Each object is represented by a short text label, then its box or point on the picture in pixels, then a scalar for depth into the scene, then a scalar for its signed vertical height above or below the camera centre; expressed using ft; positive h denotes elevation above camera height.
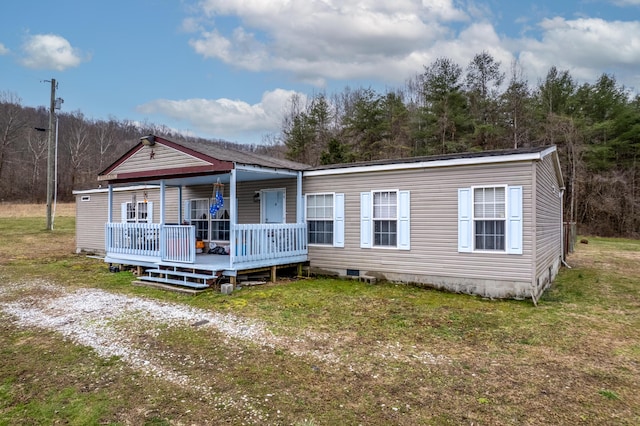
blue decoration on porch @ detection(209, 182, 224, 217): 31.42 +1.55
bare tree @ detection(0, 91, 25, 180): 126.00 +32.91
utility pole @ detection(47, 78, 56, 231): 71.10 +12.04
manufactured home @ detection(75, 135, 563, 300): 25.46 -0.06
